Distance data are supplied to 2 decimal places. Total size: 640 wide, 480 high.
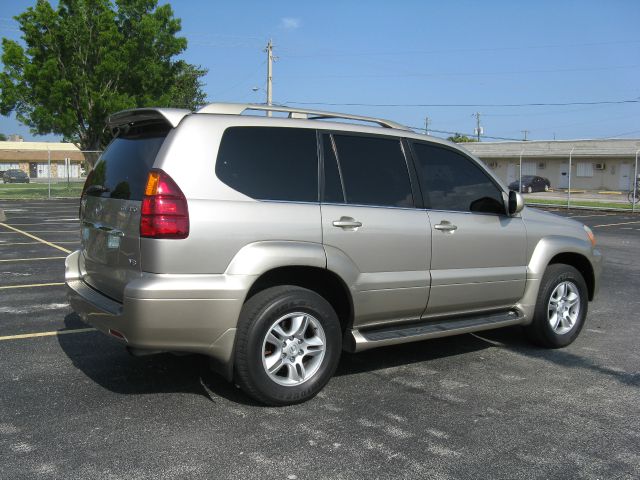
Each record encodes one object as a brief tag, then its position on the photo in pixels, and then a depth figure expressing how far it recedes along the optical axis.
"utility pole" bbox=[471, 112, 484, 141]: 89.53
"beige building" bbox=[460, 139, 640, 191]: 45.84
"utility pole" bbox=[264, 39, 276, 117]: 40.34
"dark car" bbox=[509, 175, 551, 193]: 43.69
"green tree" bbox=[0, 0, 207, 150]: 30.78
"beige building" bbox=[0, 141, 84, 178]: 60.63
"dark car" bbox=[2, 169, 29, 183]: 54.87
